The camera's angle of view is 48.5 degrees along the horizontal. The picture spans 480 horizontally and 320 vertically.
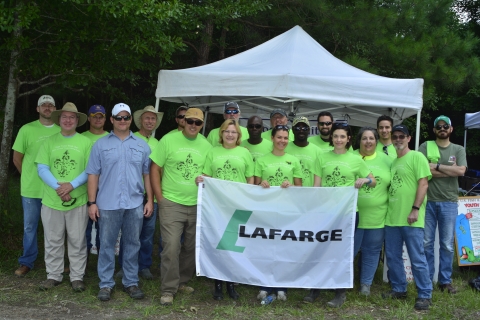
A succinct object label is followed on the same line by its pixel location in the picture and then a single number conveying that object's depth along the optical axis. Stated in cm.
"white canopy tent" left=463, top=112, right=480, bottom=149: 1228
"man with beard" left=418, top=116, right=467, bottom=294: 584
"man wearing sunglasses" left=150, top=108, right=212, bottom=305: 526
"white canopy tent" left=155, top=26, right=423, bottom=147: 627
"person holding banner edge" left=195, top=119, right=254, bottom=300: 527
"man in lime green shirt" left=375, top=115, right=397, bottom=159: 600
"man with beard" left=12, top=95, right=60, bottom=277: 588
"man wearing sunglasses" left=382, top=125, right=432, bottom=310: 526
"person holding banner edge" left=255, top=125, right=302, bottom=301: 532
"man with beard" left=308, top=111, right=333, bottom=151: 630
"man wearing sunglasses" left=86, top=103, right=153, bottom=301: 523
